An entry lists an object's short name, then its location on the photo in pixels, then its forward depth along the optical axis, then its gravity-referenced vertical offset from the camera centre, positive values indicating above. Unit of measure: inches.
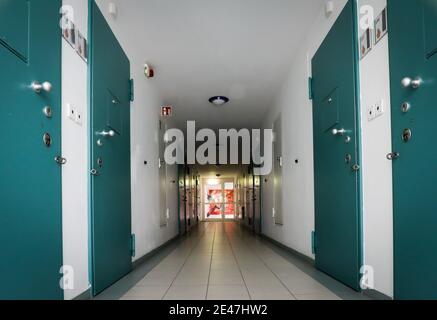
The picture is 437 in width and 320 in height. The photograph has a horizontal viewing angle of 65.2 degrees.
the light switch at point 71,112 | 83.4 +16.4
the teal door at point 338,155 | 99.7 +6.4
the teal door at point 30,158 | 55.6 +3.8
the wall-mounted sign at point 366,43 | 93.5 +36.7
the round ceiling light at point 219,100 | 240.0 +54.3
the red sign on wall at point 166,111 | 218.5 +42.4
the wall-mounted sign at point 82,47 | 92.5 +36.5
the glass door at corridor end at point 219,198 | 678.5 -42.5
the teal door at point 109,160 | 99.0 +5.9
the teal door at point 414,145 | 63.9 +5.9
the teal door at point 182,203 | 340.7 -28.2
